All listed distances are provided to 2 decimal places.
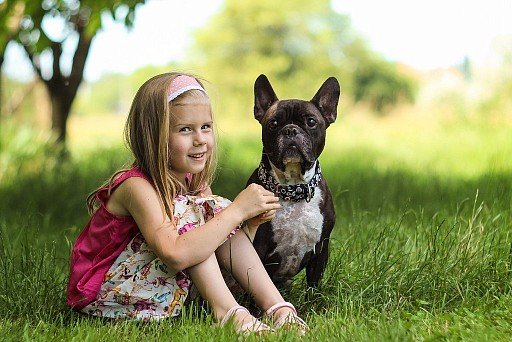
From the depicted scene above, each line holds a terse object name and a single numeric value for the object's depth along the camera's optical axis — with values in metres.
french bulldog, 3.35
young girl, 3.25
